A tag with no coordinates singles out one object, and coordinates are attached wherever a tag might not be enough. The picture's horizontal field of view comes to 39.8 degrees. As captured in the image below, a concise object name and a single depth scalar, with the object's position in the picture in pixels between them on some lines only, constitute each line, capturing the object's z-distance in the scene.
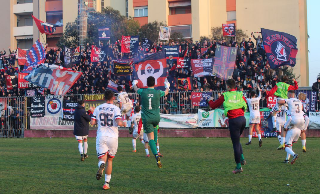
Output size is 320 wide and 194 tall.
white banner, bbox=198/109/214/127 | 24.58
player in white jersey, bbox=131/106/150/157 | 16.19
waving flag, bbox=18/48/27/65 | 39.05
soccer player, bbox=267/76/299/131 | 14.59
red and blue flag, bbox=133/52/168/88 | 24.34
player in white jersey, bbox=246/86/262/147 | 18.66
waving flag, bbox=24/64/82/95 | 27.72
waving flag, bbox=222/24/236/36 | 32.74
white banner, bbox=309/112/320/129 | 22.69
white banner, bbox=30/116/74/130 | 27.55
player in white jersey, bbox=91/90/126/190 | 8.72
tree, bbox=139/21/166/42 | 48.24
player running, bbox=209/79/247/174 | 9.93
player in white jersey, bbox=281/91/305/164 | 11.83
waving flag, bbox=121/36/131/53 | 30.78
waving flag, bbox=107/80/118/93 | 27.42
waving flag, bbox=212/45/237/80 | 24.84
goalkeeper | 11.39
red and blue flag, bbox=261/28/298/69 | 23.64
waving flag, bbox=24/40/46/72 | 32.03
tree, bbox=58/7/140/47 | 45.44
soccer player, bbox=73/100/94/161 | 14.77
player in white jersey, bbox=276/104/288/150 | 16.88
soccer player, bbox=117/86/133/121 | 17.97
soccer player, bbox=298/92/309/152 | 14.39
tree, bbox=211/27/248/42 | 48.41
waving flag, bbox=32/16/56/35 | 38.65
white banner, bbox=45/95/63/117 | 27.59
